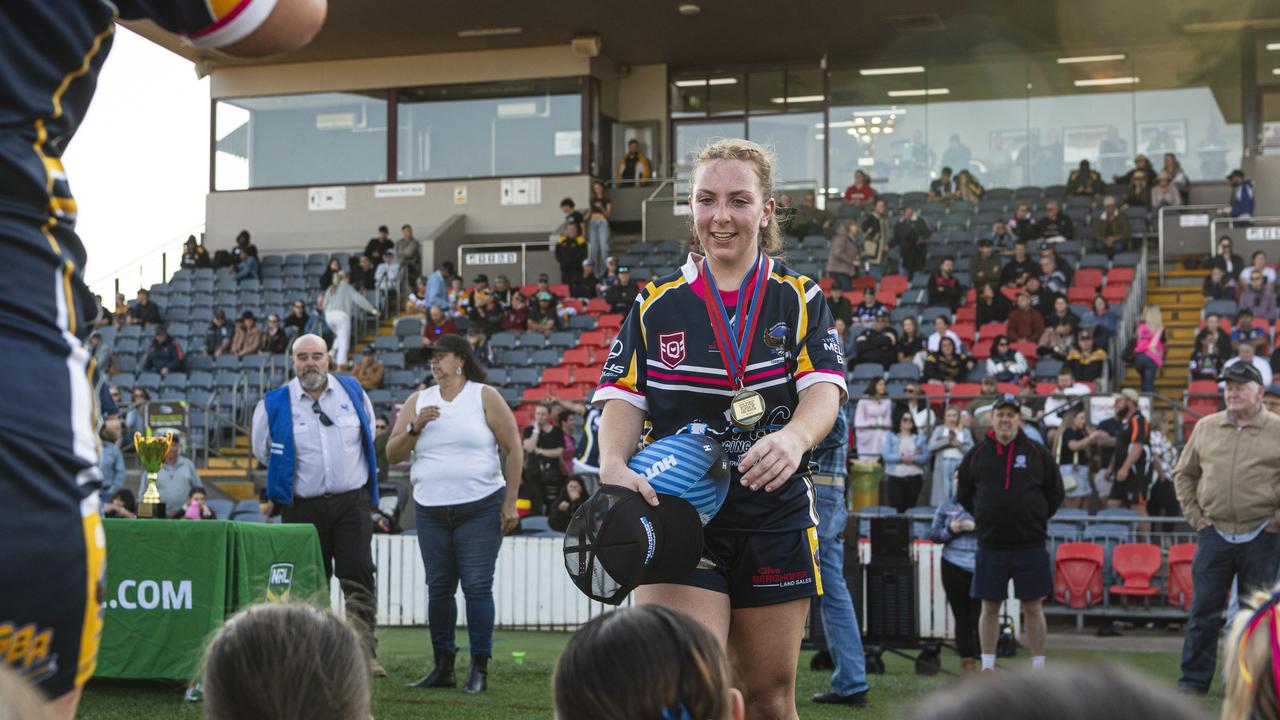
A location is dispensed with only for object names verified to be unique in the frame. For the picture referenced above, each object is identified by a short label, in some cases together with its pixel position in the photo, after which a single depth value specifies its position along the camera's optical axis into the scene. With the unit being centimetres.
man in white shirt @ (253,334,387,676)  793
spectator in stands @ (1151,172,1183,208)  2369
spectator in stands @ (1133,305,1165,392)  1798
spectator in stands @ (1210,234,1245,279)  1983
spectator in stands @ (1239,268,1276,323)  1827
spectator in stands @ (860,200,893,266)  2348
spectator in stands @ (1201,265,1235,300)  1919
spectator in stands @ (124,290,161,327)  2556
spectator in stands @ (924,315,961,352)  1809
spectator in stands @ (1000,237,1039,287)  2030
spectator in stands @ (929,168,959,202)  2622
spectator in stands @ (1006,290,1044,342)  1874
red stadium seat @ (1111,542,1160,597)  1242
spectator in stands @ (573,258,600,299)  2395
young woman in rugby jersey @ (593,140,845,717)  370
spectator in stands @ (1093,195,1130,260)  2252
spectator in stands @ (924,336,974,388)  1764
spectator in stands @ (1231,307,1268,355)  1655
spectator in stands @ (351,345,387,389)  2115
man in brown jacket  859
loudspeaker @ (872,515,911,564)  1034
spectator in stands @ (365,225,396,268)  2647
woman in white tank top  788
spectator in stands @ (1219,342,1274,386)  1574
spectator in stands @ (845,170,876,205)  2634
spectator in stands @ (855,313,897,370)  1819
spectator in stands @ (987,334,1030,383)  1716
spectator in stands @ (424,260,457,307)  2430
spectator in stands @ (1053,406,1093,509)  1430
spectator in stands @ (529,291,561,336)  2236
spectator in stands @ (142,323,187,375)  2316
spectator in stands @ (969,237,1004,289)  2080
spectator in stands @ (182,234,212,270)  2792
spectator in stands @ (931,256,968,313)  2103
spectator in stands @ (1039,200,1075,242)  2277
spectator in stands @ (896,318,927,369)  1809
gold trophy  790
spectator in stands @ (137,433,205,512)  1533
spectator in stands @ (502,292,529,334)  2266
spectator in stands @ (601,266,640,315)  2252
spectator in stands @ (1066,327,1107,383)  1728
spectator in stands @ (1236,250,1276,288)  1905
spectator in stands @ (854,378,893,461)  1532
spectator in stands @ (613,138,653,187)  2831
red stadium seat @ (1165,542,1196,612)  1229
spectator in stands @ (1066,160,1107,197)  2520
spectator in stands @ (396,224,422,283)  2655
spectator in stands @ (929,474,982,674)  966
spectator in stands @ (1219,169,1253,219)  2308
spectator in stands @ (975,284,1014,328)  1988
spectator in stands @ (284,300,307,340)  2389
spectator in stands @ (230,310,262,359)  2350
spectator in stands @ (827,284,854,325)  1898
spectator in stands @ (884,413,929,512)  1477
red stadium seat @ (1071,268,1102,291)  2123
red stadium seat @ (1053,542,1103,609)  1234
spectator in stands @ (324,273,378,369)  2348
